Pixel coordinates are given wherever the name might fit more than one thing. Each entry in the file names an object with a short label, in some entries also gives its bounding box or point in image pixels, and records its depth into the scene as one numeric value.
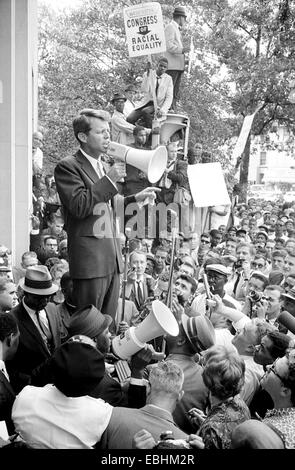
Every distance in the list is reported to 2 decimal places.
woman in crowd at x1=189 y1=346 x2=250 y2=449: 2.90
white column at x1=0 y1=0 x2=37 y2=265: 8.73
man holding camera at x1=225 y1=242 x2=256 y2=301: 7.32
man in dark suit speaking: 4.66
